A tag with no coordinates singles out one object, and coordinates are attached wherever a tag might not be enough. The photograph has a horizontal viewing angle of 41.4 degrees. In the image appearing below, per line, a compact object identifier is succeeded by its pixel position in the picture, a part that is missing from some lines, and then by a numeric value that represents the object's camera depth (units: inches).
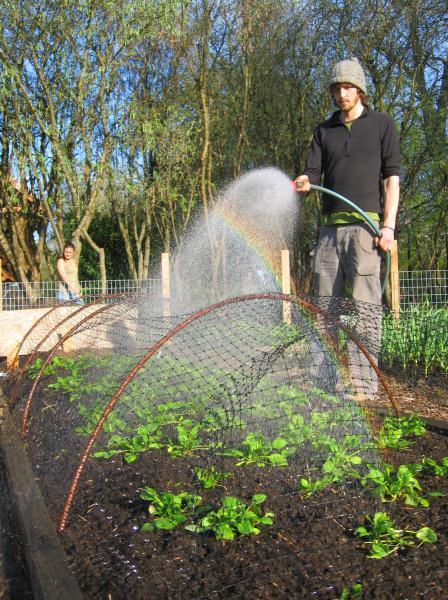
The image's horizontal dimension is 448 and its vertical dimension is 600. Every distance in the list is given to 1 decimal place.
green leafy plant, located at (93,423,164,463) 105.4
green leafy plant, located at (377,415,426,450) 102.8
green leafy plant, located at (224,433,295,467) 92.9
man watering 135.7
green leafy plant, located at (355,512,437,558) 68.5
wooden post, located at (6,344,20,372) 221.8
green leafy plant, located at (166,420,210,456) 104.8
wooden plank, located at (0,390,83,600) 59.6
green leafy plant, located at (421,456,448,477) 89.7
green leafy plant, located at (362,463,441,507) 79.9
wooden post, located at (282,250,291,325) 301.4
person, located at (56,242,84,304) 301.5
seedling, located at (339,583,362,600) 57.6
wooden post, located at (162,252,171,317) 291.7
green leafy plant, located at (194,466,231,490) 87.1
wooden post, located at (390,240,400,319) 270.5
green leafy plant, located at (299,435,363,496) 83.5
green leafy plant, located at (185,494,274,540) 71.1
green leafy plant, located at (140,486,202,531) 74.7
